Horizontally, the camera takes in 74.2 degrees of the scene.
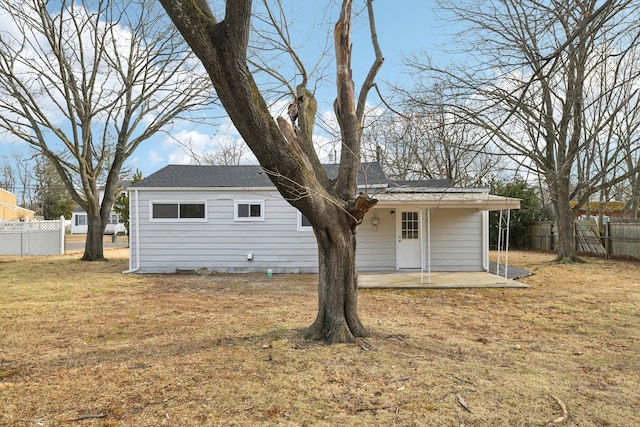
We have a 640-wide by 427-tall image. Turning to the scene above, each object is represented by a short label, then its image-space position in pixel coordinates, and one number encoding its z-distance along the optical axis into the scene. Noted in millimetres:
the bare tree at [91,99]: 14867
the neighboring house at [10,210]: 30766
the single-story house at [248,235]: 12352
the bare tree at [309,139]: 3686
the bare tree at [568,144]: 10469
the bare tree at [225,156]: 30844
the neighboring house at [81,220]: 40469
